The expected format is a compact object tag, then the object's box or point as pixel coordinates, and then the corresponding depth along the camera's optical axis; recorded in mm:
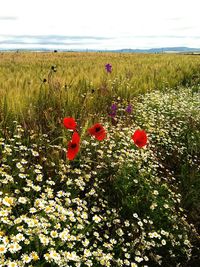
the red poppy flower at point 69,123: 2719
